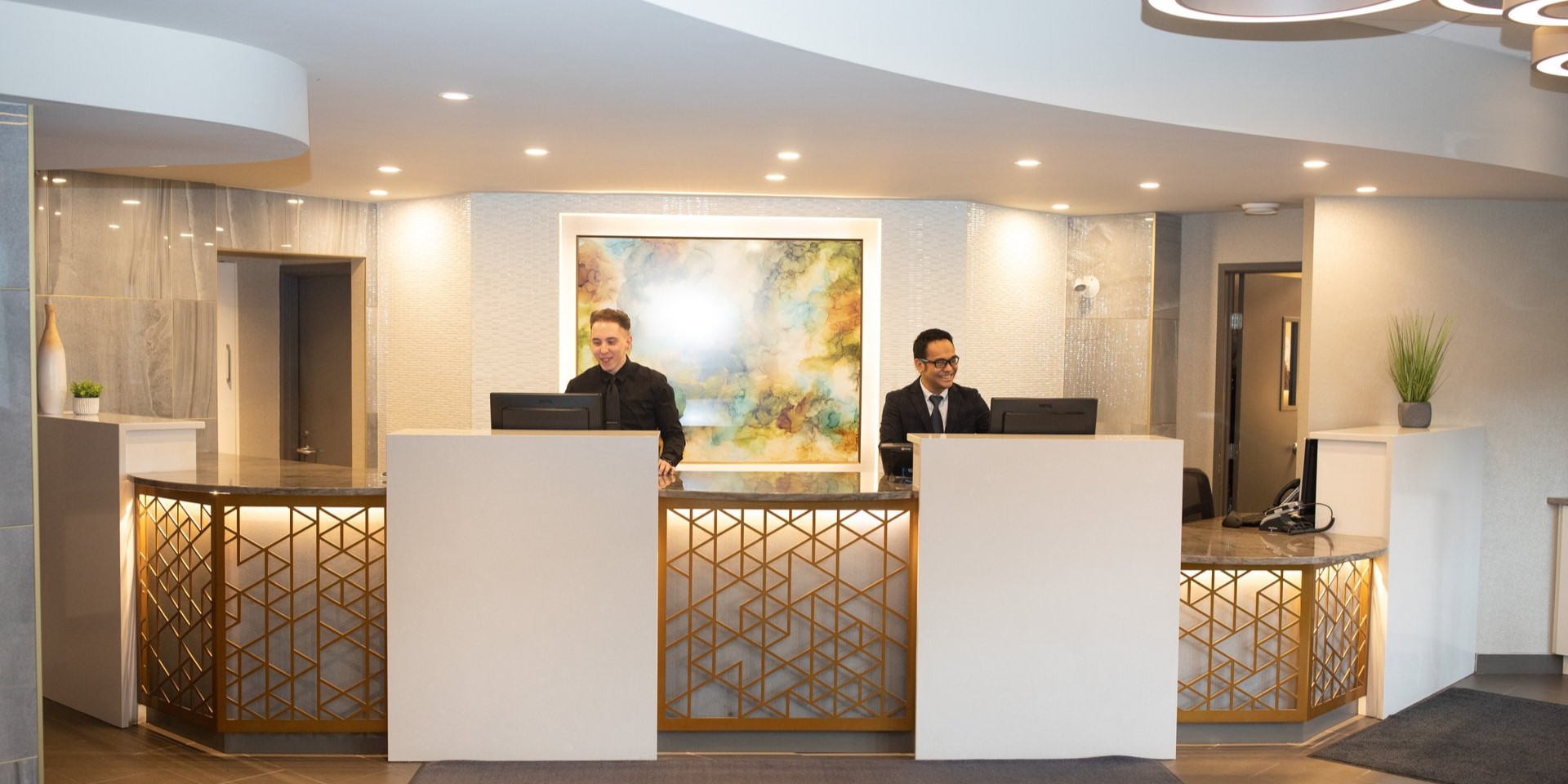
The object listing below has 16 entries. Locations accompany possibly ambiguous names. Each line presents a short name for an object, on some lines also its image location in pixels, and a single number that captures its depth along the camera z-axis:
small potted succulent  5.51
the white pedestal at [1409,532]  5.64
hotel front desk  4.51
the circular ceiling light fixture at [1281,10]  3.46
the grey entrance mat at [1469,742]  4.98
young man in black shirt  5.75
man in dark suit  5.92
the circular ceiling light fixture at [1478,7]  3.52
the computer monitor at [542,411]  4.68
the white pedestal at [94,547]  5.04
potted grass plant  6.43
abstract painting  7.69
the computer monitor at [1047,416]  4.86
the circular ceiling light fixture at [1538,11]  3.26
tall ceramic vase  5.41
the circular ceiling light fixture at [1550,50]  3.82
